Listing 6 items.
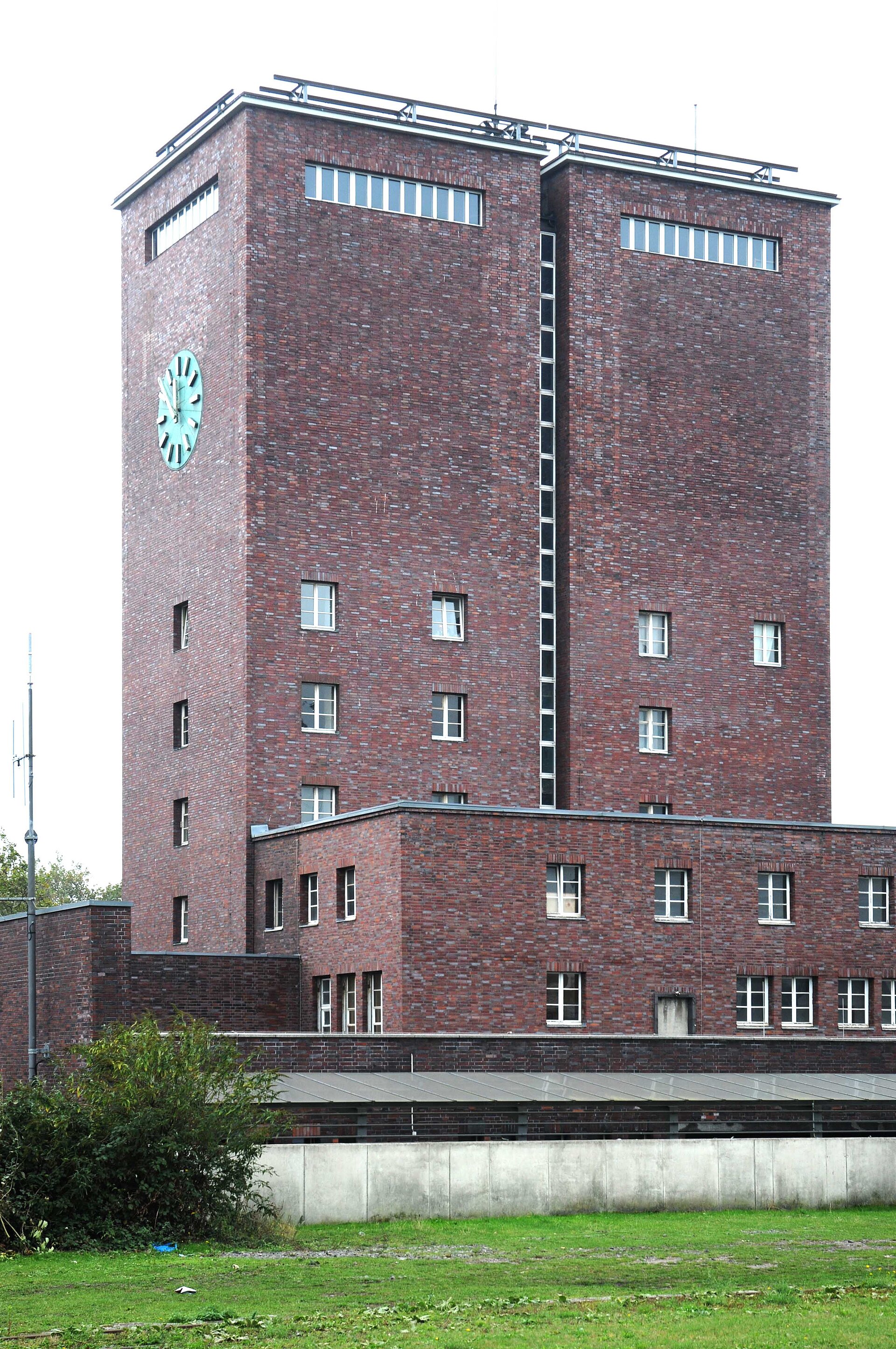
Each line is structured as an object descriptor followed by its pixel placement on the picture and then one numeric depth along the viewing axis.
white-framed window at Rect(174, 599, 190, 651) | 59.94
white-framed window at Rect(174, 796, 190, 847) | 59.22
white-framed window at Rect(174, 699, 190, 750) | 59.62
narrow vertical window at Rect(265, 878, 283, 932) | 54.19
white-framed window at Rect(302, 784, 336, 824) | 56.12
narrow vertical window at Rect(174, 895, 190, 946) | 58.66
